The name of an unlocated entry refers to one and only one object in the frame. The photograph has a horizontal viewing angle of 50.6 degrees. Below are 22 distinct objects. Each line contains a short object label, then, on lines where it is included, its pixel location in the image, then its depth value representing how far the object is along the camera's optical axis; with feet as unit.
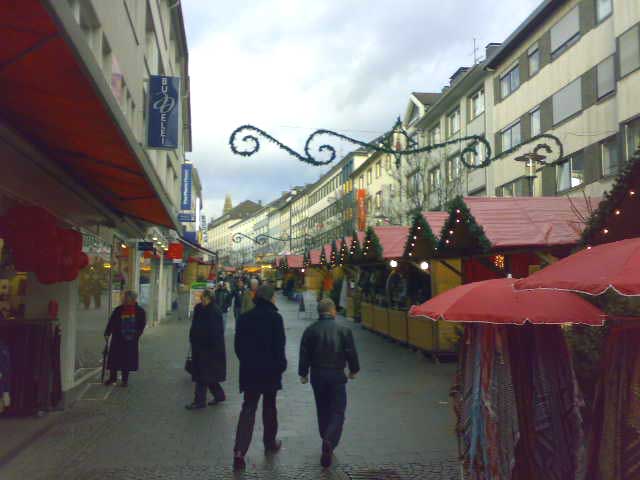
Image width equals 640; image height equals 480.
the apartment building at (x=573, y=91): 71.14
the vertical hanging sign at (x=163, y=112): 57.52
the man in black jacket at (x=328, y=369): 22.53
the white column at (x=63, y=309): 32.96
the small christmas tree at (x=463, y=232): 42.16
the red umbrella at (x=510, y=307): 16.44
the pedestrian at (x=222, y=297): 91.81
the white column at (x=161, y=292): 88.63
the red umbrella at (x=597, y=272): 12.06
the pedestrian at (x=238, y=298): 91.56
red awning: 14.17
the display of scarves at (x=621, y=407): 14.20
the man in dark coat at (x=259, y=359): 22.67
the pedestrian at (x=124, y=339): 38.65
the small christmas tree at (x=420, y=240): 49.11
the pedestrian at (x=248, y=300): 62.23
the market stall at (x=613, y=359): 12.59
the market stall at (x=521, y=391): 17.07
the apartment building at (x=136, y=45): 43.78
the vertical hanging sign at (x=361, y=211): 159.92
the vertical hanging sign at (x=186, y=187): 116.06
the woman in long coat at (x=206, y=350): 32.07
